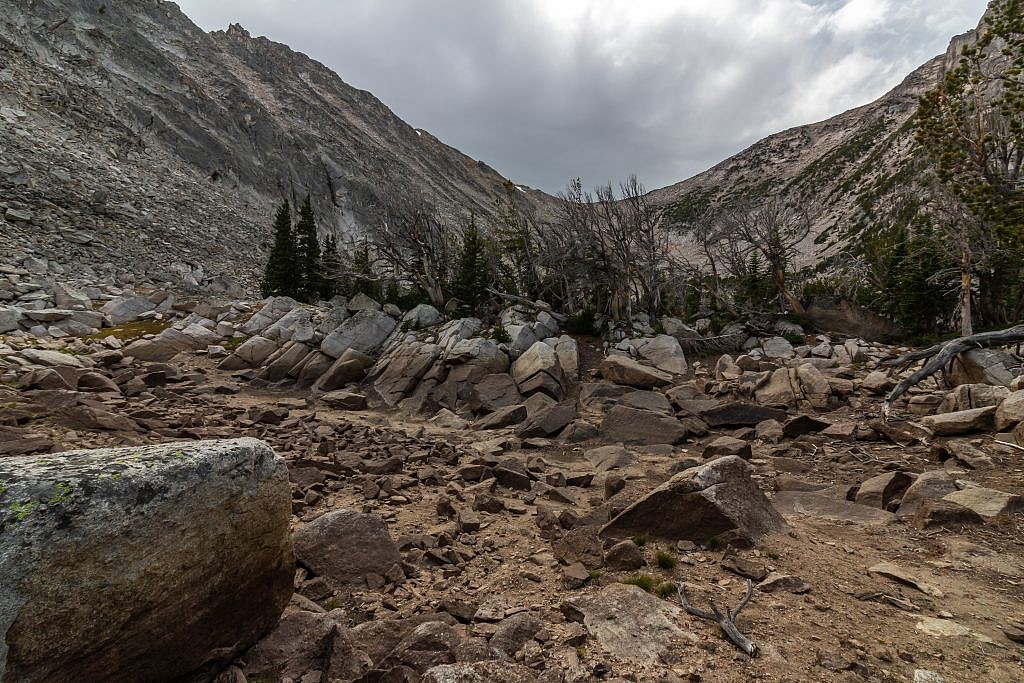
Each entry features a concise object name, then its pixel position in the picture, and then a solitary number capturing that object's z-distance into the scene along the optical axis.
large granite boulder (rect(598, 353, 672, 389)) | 18.64
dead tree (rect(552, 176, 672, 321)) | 26.53
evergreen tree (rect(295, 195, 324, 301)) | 37.81
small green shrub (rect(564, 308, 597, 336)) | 26.23
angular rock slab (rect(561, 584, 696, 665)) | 3.91
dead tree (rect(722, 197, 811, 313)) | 28.31
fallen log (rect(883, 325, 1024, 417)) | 12.66
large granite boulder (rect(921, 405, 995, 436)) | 9.49
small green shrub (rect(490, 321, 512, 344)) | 22.25
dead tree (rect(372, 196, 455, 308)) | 30.89
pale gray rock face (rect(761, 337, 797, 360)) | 22.59
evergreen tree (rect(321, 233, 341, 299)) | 39.06
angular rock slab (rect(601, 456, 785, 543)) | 5.92
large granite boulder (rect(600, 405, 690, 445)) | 12.62
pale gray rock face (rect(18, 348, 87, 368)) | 14.82
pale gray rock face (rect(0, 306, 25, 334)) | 19.11
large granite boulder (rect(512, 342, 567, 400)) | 18.22
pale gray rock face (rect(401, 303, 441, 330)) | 25.39
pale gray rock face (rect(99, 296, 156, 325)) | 25.52
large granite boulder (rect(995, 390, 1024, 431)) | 8.88
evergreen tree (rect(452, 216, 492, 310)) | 28.74
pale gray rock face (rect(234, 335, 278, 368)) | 23.41
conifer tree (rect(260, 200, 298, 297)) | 37.06
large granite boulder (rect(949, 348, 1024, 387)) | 12.28
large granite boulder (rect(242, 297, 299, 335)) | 27.35
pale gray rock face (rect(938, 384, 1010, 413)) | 10.50
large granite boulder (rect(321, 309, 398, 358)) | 23.05
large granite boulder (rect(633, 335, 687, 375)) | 21.33
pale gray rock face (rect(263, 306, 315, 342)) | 23.67
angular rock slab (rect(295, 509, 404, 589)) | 5.37
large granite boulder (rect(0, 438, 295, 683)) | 2.74
